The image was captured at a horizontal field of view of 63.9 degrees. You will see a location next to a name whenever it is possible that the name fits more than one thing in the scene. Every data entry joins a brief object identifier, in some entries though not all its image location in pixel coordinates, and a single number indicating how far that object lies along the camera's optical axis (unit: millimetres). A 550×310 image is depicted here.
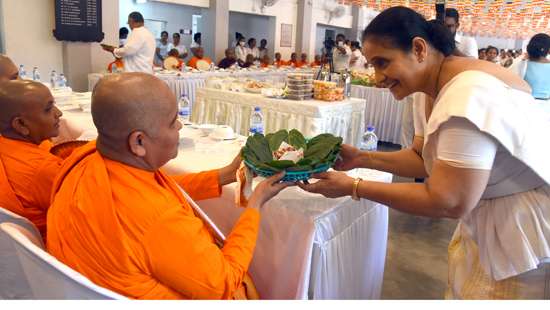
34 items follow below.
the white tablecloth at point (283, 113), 4070
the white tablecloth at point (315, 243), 1470
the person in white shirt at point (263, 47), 10617
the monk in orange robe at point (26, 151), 1446
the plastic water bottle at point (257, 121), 2923
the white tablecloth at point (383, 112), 5946
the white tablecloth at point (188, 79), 5965
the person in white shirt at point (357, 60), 9109
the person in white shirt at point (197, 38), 9109
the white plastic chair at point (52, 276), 832
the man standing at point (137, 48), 5598
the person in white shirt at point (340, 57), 7734
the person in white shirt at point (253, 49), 10047
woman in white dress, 1005
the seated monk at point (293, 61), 10135
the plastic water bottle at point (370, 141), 2744
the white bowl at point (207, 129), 2621
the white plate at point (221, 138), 2452
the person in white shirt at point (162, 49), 9188
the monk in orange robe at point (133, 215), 959
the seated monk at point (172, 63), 6855
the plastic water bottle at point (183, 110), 3366
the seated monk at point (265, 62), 9244
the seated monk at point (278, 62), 9742
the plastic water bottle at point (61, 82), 4472
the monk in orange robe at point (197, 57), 7582
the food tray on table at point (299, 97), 4262
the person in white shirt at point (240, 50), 9789
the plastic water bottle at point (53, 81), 4370
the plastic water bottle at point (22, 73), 5289
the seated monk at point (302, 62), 10310
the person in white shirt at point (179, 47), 8664
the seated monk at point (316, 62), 10845
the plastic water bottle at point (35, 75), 5070
